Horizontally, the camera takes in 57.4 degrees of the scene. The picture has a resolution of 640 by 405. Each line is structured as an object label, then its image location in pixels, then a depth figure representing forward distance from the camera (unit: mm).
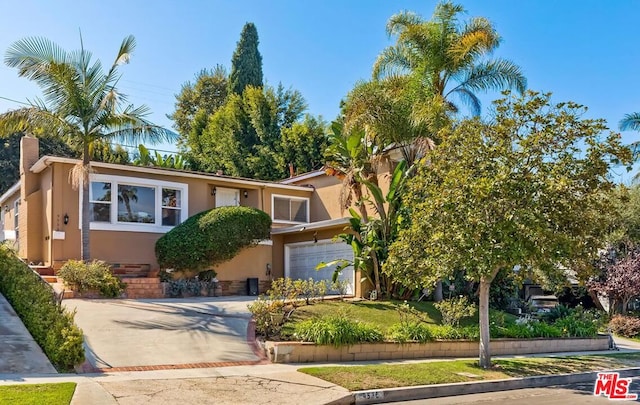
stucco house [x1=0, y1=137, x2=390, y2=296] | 20141
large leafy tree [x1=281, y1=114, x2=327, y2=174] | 34344
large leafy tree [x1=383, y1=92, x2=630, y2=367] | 11508
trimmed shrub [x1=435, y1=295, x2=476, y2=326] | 15844
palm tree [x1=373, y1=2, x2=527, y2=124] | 20375
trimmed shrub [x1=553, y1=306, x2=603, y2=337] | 17406
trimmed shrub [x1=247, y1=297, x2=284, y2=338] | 13562
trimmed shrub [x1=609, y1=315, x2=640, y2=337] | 21609
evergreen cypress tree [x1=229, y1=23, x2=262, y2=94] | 42375
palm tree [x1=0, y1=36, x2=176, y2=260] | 17172
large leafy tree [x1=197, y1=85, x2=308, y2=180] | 35875
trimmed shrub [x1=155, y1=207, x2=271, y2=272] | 20516
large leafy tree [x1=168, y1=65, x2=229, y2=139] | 46344
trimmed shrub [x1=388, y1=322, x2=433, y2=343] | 13844
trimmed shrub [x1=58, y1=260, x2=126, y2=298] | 16641
